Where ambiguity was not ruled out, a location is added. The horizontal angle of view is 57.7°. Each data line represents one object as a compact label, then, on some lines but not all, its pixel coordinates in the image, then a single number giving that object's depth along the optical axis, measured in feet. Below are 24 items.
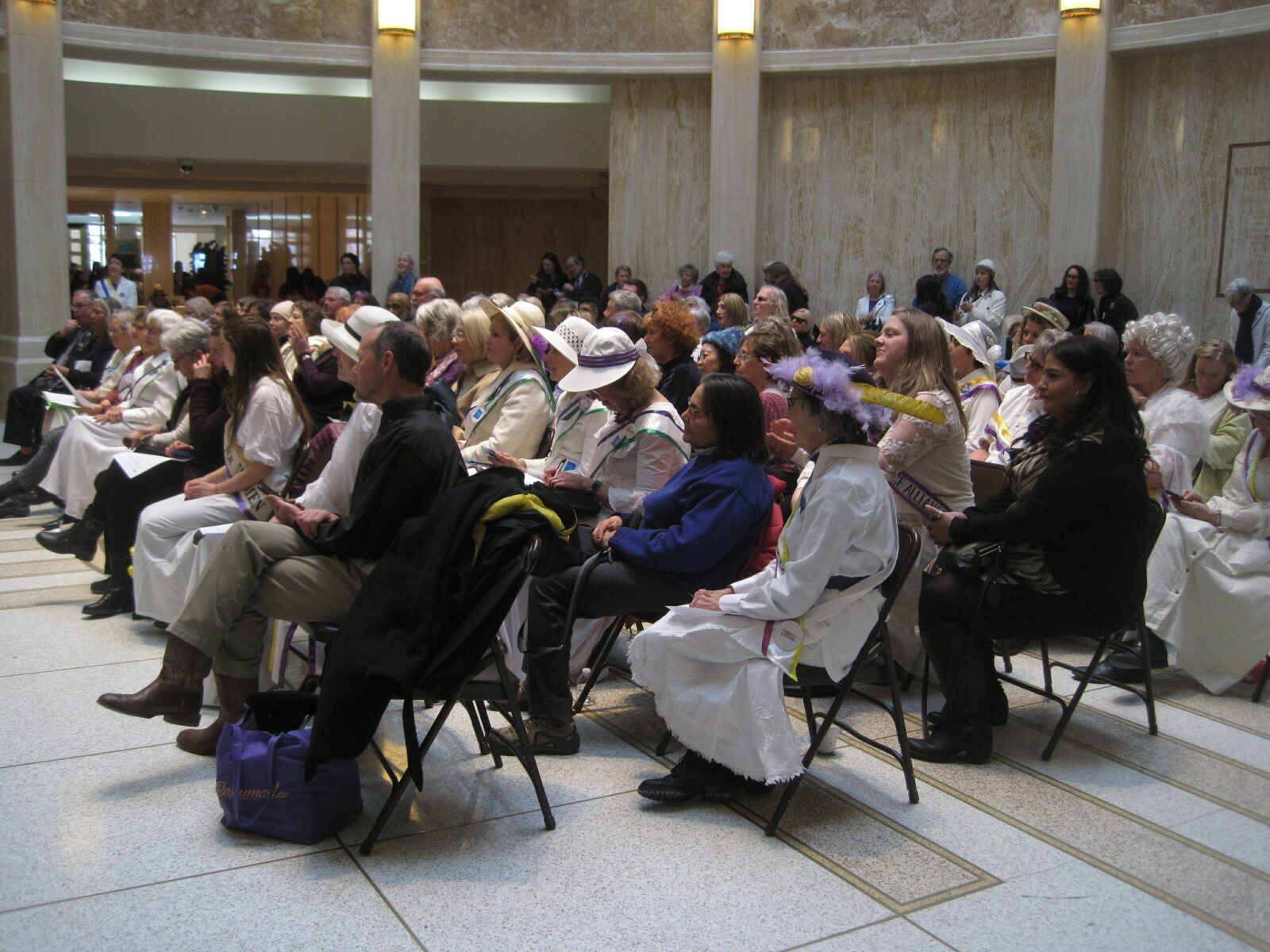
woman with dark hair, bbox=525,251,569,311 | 49.80
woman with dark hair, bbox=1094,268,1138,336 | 38.01
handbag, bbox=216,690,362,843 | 10.61
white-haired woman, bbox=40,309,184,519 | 22.12
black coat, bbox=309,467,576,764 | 10.21
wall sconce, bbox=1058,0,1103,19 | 40.16
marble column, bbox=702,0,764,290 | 45.03
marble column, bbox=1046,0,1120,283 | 40.27
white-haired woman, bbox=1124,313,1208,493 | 16.48
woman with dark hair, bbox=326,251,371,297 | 50.78
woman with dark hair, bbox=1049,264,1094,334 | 38.68
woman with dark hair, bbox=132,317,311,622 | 15.30
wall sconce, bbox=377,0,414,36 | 45.03
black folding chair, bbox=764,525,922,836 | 11.33
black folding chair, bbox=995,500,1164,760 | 13.15
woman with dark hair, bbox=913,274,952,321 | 40.10
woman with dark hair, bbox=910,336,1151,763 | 12.57
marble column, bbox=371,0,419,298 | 45.32
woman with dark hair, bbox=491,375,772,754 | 12.46
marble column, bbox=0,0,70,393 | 41.68
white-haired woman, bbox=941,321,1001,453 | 18.45
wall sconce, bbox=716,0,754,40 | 44.52
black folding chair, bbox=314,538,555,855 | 10.49
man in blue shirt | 42.27
